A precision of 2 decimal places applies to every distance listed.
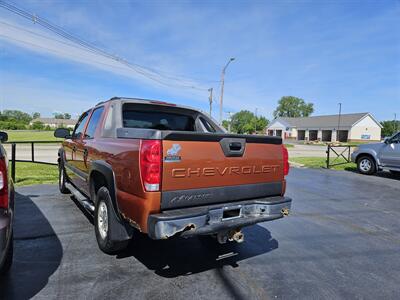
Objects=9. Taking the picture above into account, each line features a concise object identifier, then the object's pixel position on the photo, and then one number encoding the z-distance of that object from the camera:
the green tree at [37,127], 102.56
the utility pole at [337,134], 63.58
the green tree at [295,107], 123.19
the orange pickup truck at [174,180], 2.80
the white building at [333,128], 61.65
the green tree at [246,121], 89.81
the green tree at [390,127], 90.86
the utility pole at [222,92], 28.58
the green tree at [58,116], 171.82
